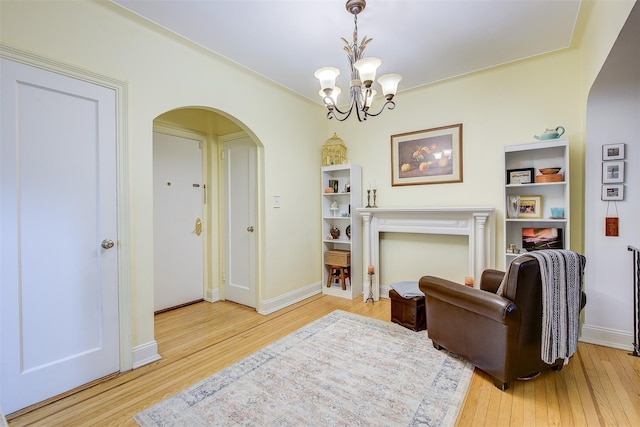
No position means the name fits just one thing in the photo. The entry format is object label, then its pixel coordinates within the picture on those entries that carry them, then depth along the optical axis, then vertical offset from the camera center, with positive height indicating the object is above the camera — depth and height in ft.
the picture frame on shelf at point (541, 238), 9.08 -0.92
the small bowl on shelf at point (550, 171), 8.90 +1.19
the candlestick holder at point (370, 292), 12.19 -3.45
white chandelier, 6.43 +3.10
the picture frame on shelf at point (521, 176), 9.32 +1.11
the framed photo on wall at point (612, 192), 7.89 +0.46
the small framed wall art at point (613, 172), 7.85 +1.02
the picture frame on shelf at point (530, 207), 9.43 +0.09
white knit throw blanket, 5.90 -1.96
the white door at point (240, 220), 11.79 -0.33
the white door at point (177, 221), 11.25 -0.32
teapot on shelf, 8.82 +2.34
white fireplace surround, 9.94 -0.62
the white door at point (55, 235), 5.63 -0.45
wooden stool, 12.87 -2.87
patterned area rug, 5.45 -3.85
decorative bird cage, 13.38 +2.80
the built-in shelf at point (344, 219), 12.71 -0.37
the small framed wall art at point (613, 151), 7.84 +1.58
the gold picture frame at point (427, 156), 11.16 +2.21
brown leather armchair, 5.90 -2.50
